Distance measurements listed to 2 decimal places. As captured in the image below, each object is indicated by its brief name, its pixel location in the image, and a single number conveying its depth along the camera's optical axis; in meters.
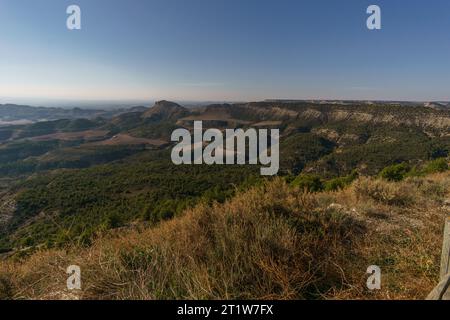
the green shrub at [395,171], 13.98
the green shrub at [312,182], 14.75
